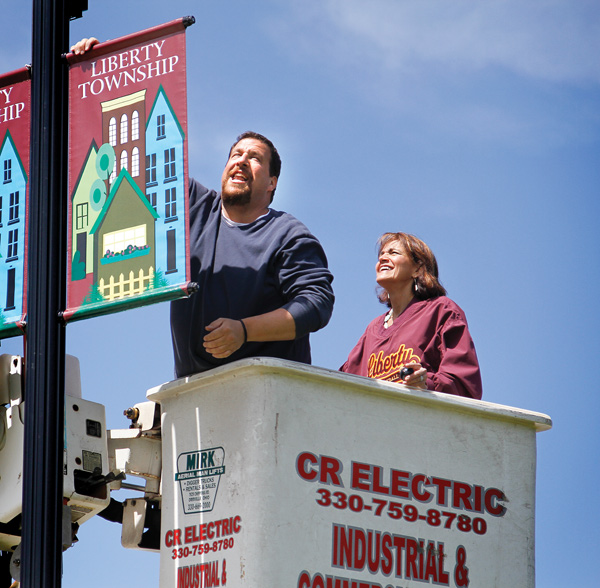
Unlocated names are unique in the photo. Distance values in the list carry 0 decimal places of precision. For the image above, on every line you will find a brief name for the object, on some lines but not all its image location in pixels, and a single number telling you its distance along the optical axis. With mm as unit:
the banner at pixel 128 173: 7858
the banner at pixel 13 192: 8565
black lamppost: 7765
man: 8551
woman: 8951
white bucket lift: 7418
